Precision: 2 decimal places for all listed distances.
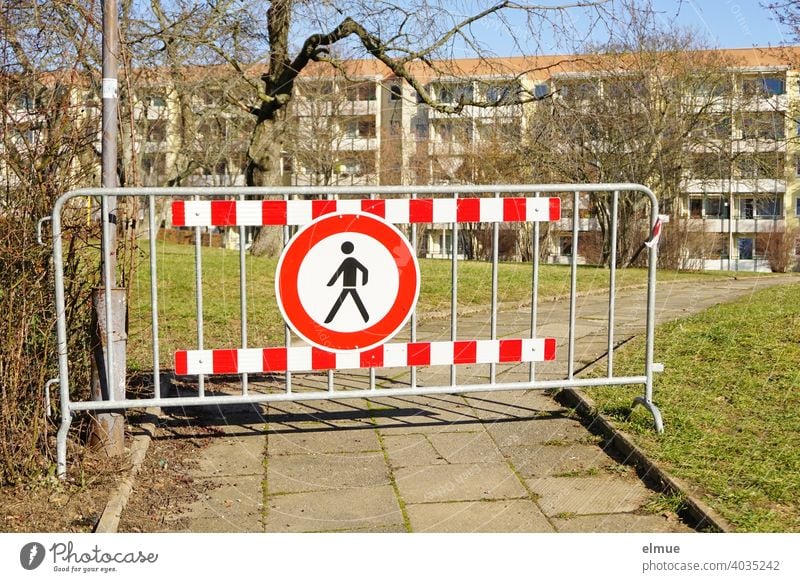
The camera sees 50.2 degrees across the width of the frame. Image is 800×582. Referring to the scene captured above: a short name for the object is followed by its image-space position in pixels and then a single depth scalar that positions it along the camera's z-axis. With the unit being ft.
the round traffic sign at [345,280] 17.03
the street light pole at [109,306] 16.02
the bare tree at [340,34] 29.66
